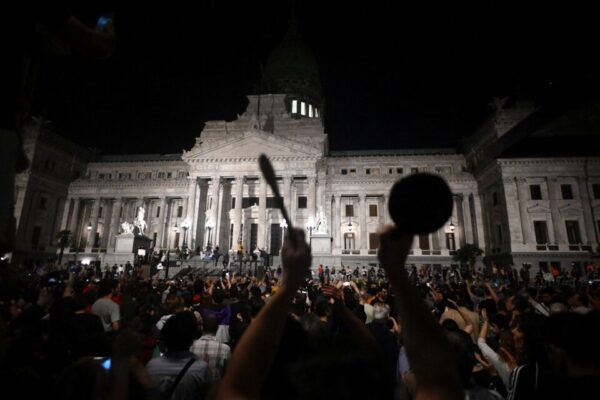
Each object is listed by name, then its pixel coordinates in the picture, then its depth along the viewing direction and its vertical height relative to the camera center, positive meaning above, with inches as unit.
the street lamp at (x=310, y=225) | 1300.3 +149.6
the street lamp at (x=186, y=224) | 1434.3 +157.3
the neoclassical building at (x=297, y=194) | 1392.7 +331.8
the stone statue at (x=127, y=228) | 1306.6 +126.3
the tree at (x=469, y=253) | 1330.0 +52.6
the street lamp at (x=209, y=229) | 1469.6 +149.3
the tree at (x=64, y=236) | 1497.0 +107.8
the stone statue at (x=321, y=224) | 1296.8 +149.9
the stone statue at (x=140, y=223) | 1326.6 +147.9
